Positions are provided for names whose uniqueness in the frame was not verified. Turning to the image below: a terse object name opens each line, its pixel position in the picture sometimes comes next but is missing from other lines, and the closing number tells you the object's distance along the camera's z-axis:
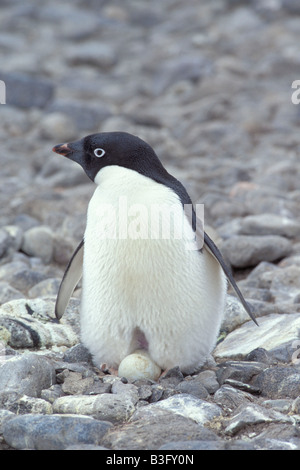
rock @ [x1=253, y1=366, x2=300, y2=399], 5.27
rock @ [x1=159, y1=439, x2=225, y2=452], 4.08
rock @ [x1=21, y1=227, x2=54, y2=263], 9.30
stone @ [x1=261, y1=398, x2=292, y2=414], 4.95
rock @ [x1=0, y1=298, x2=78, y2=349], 6.07
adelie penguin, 5.57
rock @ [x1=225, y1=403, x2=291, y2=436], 4.55
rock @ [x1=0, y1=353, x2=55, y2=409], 4.96
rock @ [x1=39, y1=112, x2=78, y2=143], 15.33
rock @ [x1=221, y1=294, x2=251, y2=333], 6.89
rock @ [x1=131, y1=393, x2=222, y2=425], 4.70
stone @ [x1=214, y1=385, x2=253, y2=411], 4.99
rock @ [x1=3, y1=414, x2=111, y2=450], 4.27
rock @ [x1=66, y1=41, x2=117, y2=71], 21.64
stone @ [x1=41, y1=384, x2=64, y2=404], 5.07
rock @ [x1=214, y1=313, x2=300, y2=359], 6.17
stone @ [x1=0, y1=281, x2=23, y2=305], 7.52
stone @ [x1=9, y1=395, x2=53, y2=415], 4.84
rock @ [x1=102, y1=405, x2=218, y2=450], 4.22
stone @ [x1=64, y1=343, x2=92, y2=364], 6.02
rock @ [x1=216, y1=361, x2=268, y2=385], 5.51
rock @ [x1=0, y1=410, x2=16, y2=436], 4.55
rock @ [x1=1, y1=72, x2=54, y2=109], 17.34
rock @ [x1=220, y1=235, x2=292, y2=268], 8.76
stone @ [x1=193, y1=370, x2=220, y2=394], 5.35
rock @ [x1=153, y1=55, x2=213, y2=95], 19.03
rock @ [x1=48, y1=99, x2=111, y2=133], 16.08
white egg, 5.55
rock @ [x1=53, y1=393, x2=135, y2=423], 4.71
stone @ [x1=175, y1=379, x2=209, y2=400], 5.19
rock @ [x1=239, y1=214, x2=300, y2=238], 9.58
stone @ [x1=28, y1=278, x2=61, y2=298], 7.74
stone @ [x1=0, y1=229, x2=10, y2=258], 9.08
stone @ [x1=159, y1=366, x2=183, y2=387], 5.55
